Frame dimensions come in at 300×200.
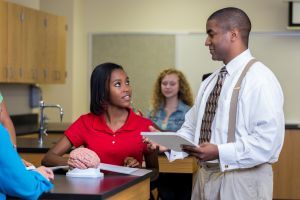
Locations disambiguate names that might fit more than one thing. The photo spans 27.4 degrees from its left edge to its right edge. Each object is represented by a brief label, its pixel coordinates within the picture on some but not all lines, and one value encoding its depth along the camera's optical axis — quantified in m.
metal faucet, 4.95
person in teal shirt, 2.17
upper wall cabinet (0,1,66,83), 6.30
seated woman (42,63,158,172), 3.30
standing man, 2.76
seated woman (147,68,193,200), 5.66
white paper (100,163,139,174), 3.03
